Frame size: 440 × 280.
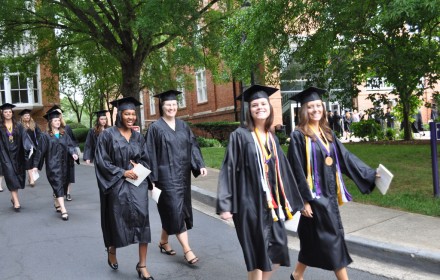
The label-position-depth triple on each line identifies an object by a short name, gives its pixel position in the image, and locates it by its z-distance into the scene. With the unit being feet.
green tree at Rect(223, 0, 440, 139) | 27.58
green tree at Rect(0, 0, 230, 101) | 42.63
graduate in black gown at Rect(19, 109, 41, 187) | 34.55
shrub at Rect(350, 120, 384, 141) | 58.80
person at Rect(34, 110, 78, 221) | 26.11
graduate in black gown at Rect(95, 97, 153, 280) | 15.40
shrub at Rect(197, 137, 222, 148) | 65.31
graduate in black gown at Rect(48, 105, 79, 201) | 27.08
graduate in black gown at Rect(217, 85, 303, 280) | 11.98
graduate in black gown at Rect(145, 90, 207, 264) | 16.85
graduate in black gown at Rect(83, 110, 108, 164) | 25.59
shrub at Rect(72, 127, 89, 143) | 85.35
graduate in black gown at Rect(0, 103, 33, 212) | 28.04
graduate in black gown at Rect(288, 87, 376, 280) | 12.67
